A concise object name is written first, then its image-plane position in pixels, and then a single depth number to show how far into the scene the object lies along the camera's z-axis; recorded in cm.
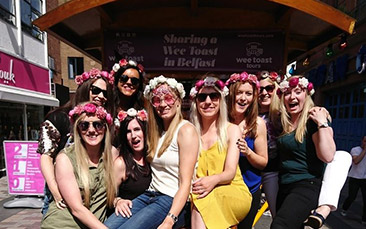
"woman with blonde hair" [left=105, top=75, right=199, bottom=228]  181
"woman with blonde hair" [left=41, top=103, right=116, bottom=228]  184
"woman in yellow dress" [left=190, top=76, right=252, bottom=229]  180
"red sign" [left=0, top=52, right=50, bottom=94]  782
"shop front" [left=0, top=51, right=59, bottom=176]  786
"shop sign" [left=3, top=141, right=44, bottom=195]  521
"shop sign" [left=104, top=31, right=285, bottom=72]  345
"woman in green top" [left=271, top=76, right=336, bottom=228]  195
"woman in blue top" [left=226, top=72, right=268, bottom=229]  211
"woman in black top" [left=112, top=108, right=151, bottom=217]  207
